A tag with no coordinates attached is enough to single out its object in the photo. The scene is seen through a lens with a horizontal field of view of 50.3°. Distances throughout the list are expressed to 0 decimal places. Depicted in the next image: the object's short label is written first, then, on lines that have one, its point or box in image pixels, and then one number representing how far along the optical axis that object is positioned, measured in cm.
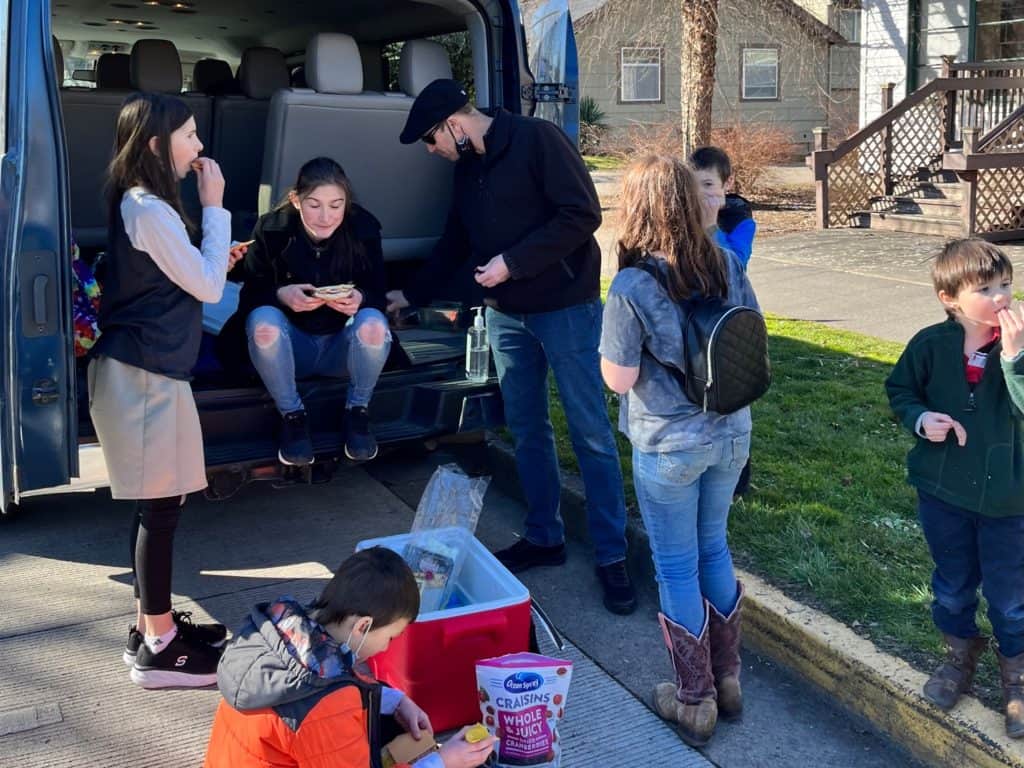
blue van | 329
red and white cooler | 311
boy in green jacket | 288
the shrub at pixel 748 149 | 1752
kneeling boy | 233
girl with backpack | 297
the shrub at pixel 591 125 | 2553
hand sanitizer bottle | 468
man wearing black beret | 386
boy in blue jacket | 424
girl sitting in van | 418
